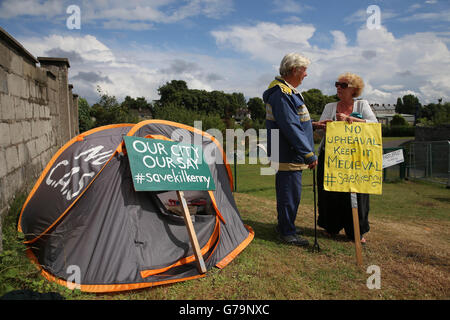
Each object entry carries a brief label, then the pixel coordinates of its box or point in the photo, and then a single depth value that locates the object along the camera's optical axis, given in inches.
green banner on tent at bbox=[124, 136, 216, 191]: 117.2
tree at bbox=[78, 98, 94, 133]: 724.0
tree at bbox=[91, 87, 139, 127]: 761.0
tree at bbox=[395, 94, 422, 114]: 4530.0
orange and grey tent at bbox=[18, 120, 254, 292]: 105.9
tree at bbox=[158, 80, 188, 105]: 2071.9
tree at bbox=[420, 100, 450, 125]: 998.4
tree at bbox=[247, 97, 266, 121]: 2871.6
